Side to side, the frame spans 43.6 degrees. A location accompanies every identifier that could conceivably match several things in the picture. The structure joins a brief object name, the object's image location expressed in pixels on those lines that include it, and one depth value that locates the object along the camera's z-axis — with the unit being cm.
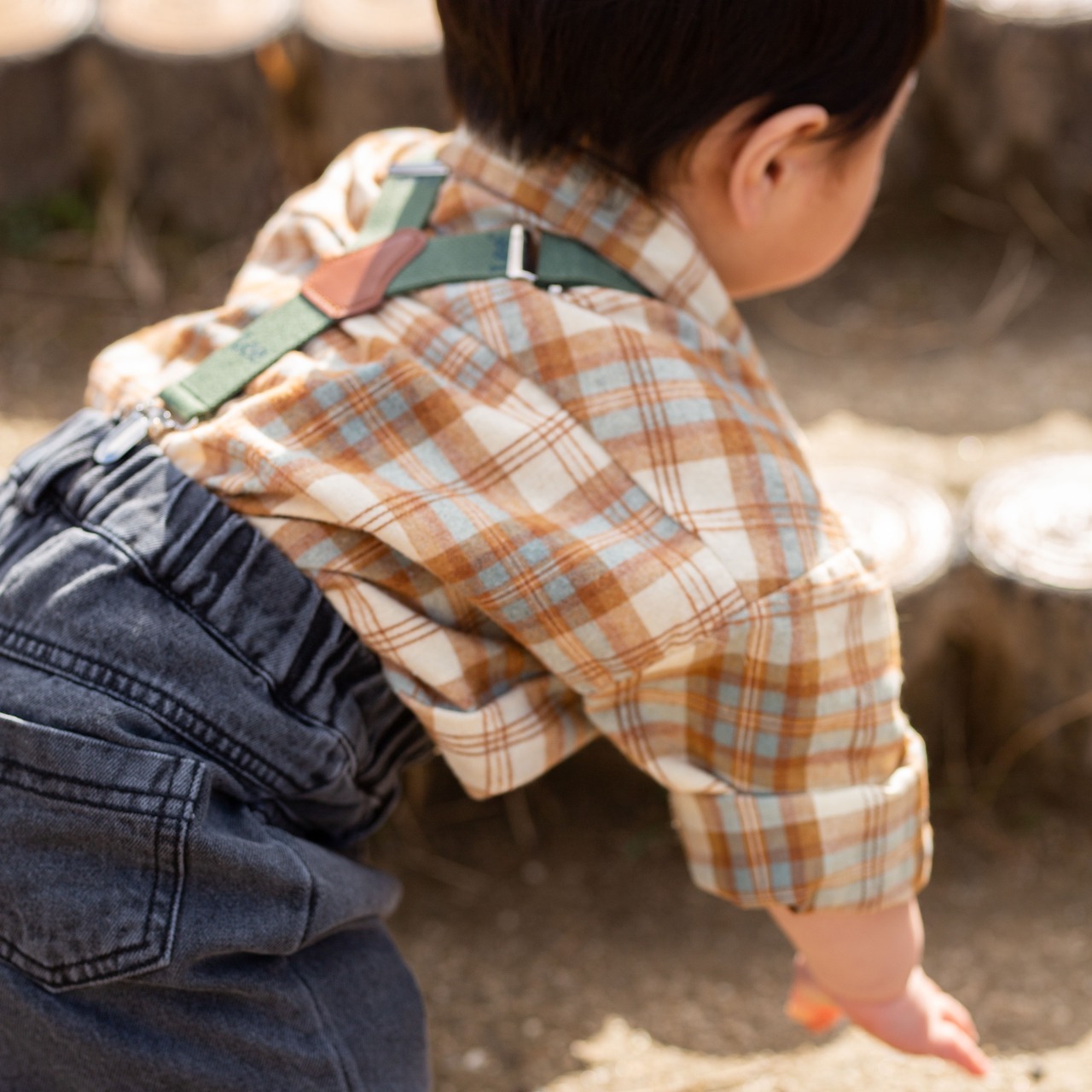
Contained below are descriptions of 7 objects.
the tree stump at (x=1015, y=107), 214
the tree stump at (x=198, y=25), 240
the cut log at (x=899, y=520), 148
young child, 82
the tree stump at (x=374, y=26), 228
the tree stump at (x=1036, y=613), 147
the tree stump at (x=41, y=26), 244
